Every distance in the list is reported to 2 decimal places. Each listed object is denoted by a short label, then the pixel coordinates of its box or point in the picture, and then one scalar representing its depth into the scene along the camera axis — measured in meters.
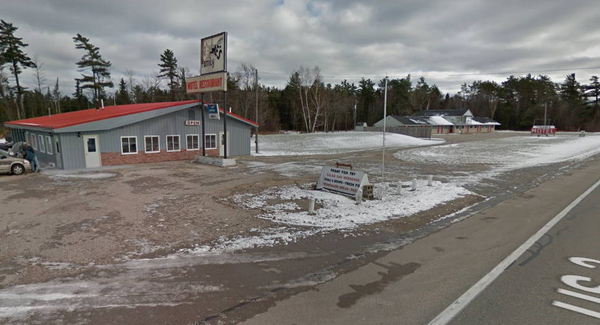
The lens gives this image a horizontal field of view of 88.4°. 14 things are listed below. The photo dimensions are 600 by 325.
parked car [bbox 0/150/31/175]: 15.88
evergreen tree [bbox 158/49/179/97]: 64.88
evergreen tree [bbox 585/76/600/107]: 85.69
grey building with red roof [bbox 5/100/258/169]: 18.94
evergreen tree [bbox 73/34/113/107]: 58.12
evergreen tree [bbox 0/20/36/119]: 49.28
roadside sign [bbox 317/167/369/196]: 10.69
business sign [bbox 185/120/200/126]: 23.70
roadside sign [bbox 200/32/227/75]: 19.75
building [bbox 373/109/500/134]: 67.88
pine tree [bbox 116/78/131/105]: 70.44
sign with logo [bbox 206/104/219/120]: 22.30
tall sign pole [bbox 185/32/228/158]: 19.84
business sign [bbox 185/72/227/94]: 19.97
